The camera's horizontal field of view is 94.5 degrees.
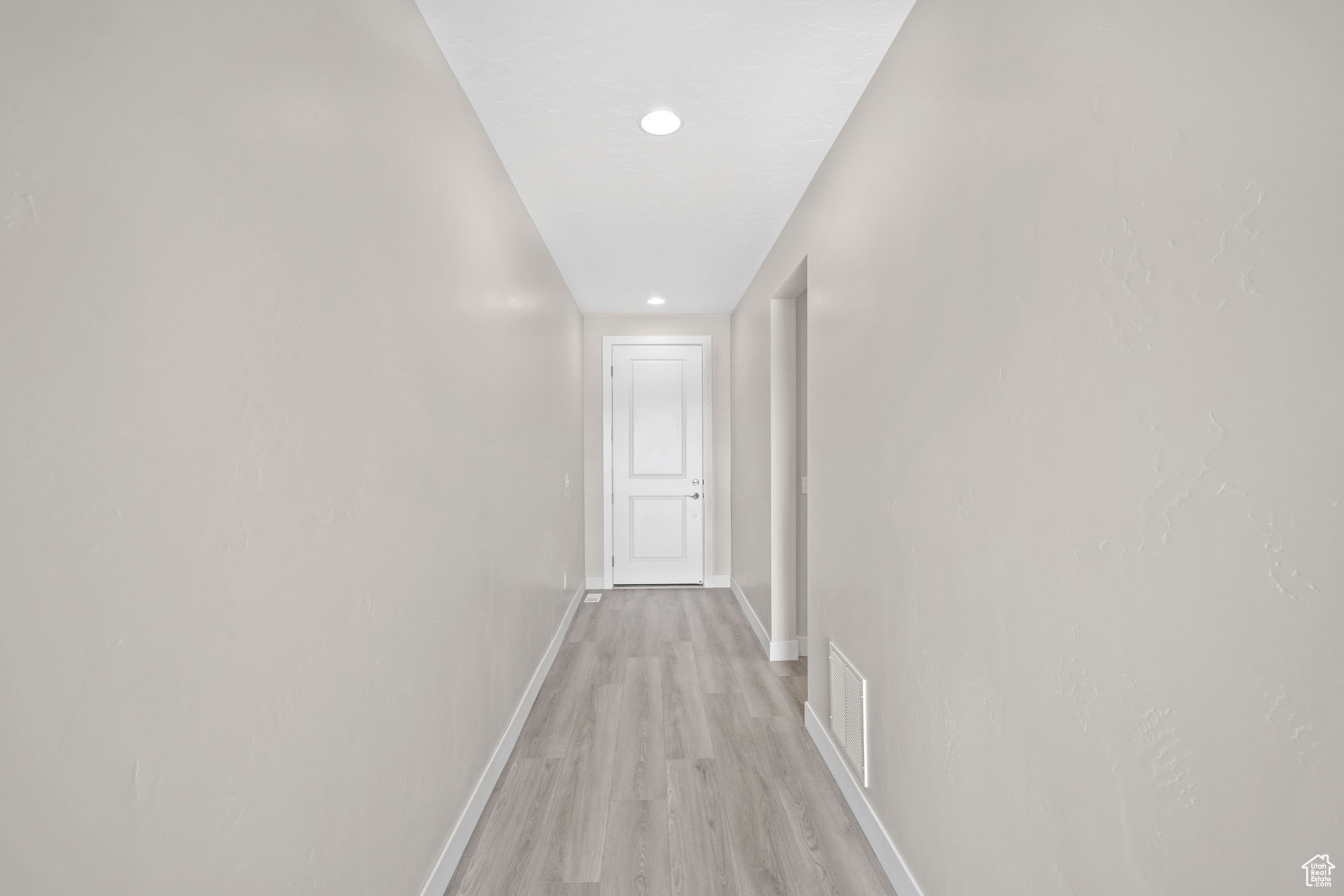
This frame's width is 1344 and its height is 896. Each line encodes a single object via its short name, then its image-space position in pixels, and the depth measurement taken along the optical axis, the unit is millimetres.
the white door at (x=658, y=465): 5414
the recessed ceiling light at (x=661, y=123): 2159
